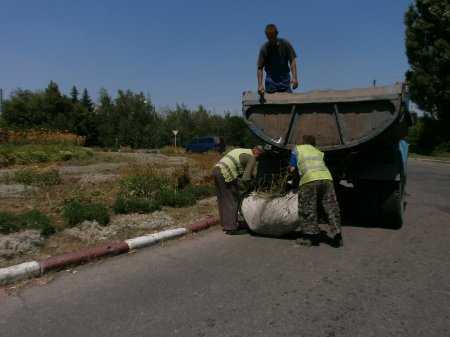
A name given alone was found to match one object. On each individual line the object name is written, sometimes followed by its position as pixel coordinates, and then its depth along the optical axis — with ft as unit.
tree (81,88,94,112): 165.46
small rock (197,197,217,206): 26.85
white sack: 19.16
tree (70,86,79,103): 172.37
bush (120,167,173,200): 26.71
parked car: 100.94
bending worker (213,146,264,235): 20.49
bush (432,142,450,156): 94.73
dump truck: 19.54
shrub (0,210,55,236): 18.12
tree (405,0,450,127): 87.20
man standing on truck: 24.27
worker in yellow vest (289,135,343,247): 18.07
